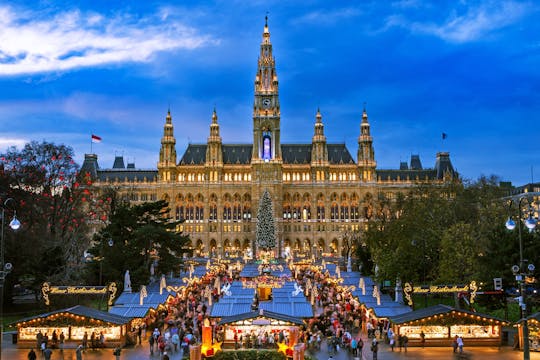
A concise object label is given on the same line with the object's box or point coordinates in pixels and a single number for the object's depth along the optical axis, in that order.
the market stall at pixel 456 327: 33.81
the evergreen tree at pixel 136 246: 51.12
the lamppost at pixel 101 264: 46.66
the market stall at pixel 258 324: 32.91
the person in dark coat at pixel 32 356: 27.33
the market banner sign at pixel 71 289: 38.81
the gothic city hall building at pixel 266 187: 117.31
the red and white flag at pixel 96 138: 100.85
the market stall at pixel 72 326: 33.75
